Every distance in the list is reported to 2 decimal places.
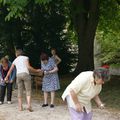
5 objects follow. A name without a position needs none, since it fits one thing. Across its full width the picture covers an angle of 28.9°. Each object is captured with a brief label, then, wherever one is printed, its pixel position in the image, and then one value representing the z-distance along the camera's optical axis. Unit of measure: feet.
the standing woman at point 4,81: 23.84
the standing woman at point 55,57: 26.70
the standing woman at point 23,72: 21.43
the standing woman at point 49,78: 22.72
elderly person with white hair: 12.15
